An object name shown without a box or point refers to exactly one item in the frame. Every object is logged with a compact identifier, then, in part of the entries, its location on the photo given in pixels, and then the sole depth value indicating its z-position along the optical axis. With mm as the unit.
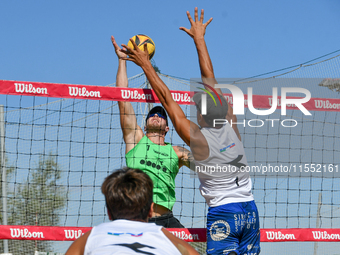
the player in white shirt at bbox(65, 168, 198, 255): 3814
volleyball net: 9344
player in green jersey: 9086
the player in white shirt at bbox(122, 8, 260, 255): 7055
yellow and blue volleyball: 10005
